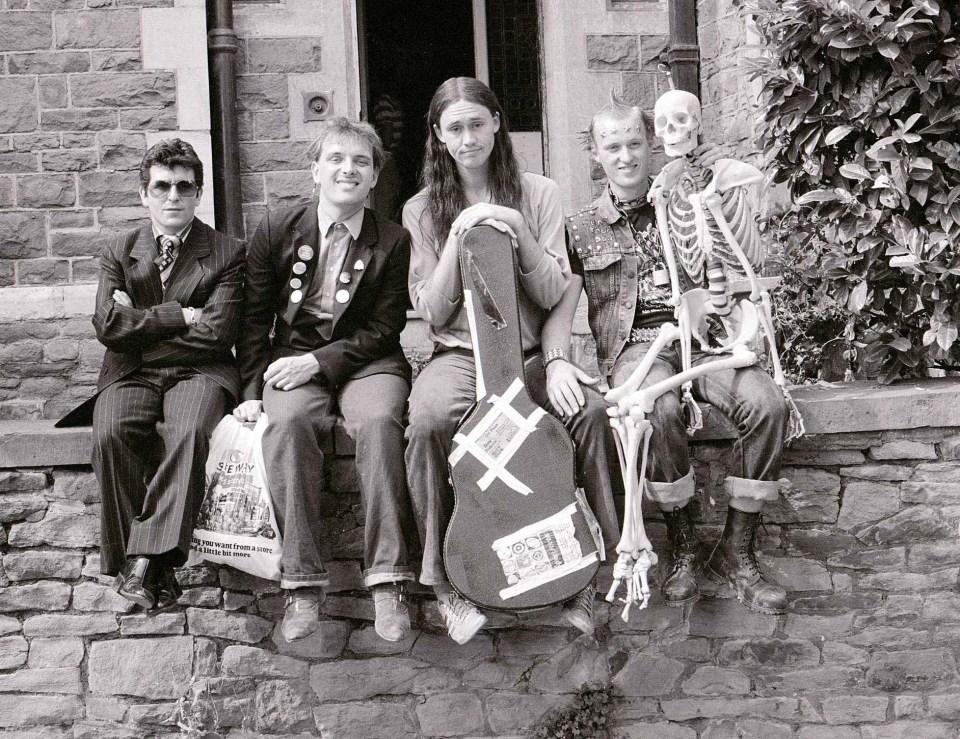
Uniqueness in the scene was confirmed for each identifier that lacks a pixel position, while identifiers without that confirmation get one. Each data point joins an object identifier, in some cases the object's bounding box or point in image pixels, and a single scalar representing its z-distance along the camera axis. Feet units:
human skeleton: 11.50
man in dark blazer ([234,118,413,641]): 10.85
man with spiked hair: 11.21
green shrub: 12.62
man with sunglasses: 11.10
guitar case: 10.57
